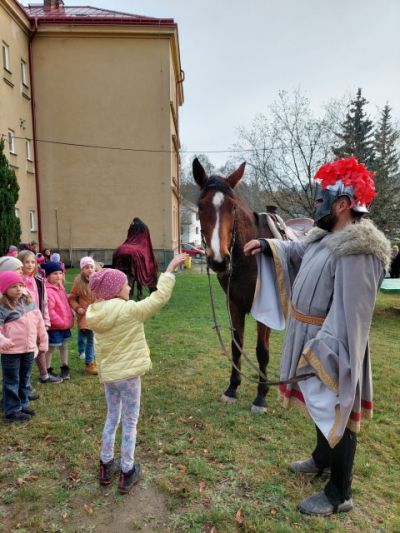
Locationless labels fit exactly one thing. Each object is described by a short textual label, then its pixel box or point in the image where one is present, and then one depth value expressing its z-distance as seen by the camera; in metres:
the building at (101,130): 16.47
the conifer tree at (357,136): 10.99
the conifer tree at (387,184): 10.23
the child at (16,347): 3.35
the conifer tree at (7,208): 10.80
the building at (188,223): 49.21
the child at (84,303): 4.56
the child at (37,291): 4.01
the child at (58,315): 4.36
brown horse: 2.98
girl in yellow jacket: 2.37
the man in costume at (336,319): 1.88
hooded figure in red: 8.31
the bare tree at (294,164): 12.72
